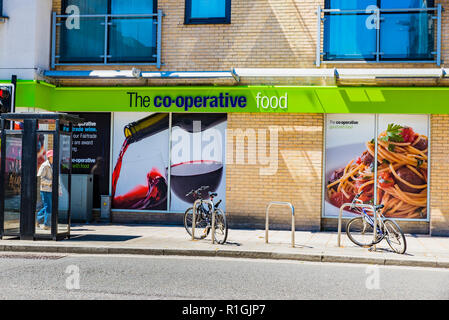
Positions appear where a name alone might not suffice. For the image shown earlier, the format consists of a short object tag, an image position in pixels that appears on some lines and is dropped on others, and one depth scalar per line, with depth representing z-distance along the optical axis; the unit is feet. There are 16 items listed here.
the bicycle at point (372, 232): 33.53
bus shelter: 36.45
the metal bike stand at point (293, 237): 34.24
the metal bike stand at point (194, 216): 35.47
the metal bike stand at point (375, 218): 33.78
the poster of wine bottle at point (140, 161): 47.67
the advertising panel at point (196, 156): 46.73
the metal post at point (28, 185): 36.63
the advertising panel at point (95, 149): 48.55
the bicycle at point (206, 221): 36.09
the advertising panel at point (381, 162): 43.86
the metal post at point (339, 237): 35.01
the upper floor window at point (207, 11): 46.29
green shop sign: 42.98
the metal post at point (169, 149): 47.42
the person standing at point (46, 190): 36.96
